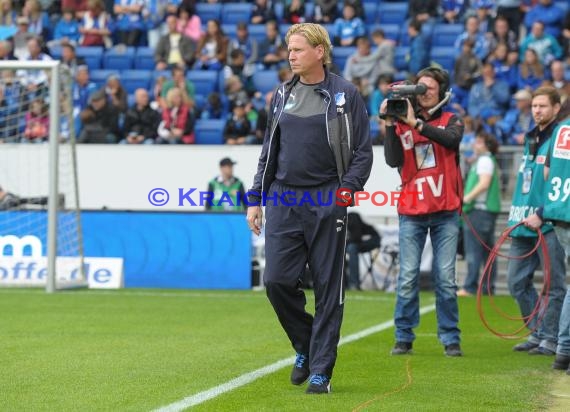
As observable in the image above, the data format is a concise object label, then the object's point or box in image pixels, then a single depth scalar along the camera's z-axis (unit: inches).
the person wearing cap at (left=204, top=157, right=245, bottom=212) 738.8
